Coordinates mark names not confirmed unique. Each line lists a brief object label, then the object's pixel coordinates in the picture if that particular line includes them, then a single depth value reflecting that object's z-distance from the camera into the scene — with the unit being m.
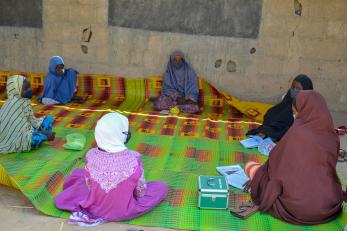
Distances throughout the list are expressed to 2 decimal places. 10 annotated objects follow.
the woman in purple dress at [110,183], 3.29
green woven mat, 3.50
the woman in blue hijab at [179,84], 6.78
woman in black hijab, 5.27
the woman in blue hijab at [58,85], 6.57
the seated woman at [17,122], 4.56
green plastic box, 3.61
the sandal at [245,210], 3.55
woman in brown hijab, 3.37
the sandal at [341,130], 5.94
